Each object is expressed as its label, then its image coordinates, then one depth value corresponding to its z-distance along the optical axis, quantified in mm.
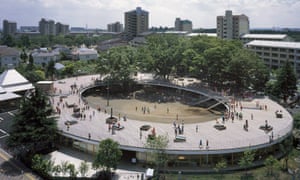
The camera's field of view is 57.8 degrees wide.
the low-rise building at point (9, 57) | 84375
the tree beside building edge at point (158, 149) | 27688
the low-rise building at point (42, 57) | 96088
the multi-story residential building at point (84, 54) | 104000
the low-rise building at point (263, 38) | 100656
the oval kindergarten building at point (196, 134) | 29922
